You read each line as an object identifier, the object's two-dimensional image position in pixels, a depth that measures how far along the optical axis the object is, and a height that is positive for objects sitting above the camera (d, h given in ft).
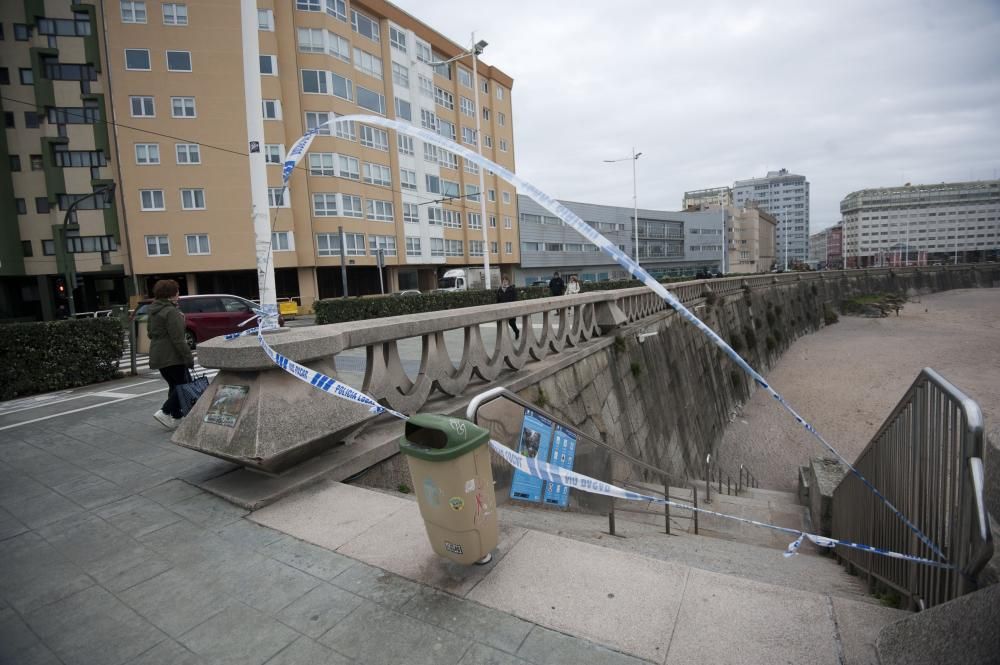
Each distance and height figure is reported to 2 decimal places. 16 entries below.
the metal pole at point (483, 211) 83.28 +13.35
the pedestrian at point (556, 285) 46.57 -0.52
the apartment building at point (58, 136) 104.53 +35.98
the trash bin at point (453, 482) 7.45 -3.10
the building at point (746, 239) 316.19 +22.30
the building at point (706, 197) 374.67 +66.56
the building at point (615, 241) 191.42 +17.23
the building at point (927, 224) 380.58 +32.17
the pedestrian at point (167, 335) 17.19 -1.34
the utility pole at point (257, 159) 15.87 +4.68
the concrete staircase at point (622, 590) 6.49 -4.95
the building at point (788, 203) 541.34 +75.84
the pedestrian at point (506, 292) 42.52 -0.89
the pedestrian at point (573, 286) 49.16 -0.70
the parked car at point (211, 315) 42.24 -1.68
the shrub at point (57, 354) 27.22 -3.08
